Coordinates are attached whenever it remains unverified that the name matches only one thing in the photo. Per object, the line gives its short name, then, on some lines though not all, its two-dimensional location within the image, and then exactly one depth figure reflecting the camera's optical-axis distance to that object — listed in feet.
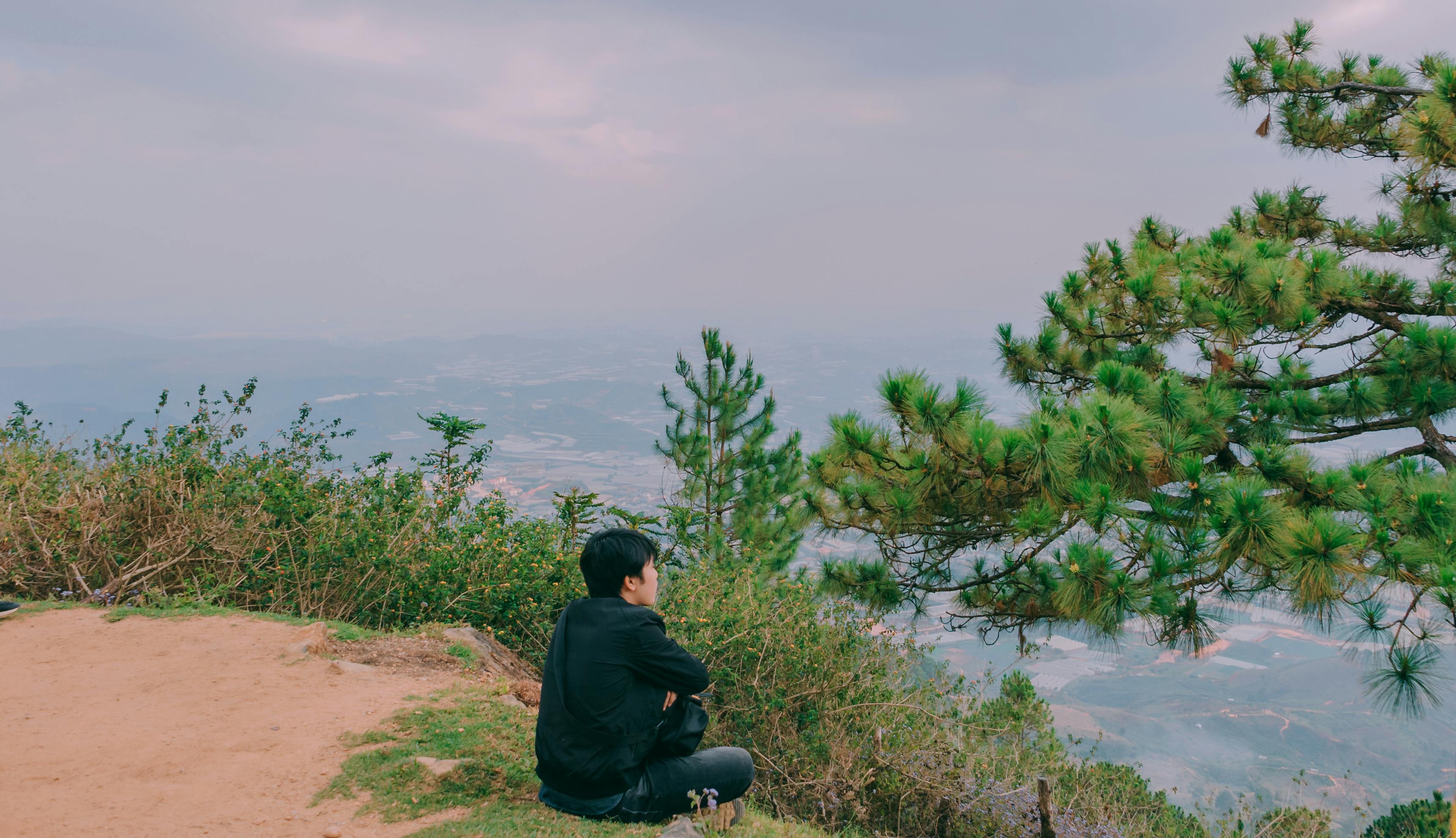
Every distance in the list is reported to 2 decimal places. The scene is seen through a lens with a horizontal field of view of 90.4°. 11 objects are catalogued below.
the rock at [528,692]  15.67
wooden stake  14.98
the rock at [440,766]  11.13
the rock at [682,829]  9.12
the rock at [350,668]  15.70
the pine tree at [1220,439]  13.76
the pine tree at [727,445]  40.24
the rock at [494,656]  18.10
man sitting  9.41
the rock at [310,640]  16.49
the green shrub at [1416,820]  24.89
